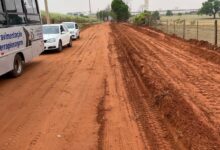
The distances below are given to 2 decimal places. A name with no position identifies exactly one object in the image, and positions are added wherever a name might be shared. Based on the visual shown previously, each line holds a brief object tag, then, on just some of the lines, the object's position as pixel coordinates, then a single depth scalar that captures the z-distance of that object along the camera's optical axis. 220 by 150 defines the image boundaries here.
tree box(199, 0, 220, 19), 62.34
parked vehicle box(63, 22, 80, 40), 20.22
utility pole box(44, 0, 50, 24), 25.80
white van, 7.55
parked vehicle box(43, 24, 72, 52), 13.24
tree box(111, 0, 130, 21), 69.30
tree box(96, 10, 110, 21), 100.84
